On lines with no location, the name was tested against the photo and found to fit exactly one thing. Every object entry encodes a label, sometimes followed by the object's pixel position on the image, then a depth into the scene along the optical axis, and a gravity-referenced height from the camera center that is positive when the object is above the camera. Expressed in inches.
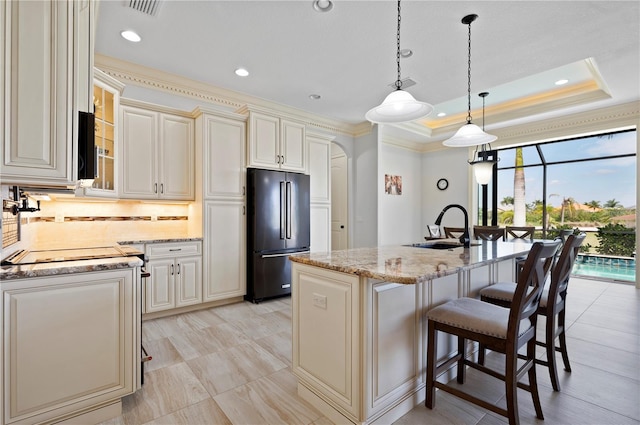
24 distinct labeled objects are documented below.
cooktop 66.8 -11.1
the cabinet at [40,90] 54.3 +23.3
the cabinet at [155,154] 130.2 +26.8
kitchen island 59.2 -25.1
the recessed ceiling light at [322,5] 95.0 +67.0
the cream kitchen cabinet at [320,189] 191.5 +15.4
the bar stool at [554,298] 73.2 -23.7
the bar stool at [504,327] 58.4 -24.1
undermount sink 107.9 -11.9
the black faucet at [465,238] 102.3 -8.8
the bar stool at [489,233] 160.1 -11.0
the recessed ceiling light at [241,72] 140.2 +66.8
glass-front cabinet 103.3 +29.0
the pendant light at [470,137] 119.3 +30.7
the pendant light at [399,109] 87.0 +31.3
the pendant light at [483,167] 147.2 +23.0
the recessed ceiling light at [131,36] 110.6 +66.5
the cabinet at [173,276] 127.8 -28.6
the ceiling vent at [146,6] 94.7 +66.8
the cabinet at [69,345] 56.2 -27.6
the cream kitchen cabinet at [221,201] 141.6 +5.2
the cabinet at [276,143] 154.3 +37.5
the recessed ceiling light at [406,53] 122.5 +66.8
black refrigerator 150.9 -8.6
